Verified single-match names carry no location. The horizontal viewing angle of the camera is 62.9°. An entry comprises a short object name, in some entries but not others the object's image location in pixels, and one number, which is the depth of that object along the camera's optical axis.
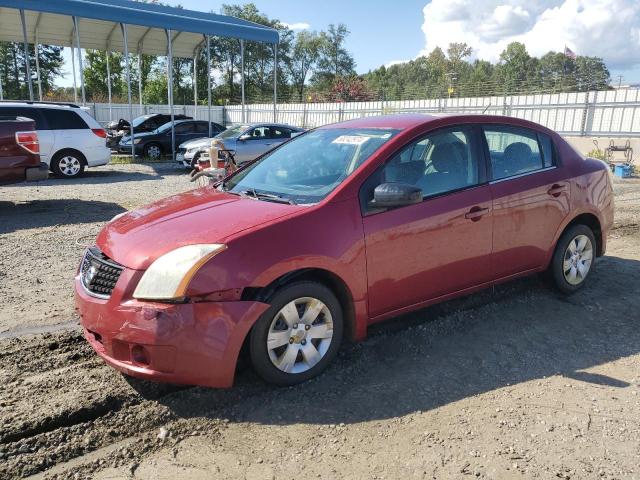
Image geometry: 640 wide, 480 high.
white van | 12.70
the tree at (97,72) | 49.28
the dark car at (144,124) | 20.94
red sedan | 2.93
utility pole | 27.78
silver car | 15.07
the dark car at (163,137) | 19.12
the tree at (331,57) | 82.50
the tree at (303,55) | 81.25
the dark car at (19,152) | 8.38
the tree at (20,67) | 46.38
